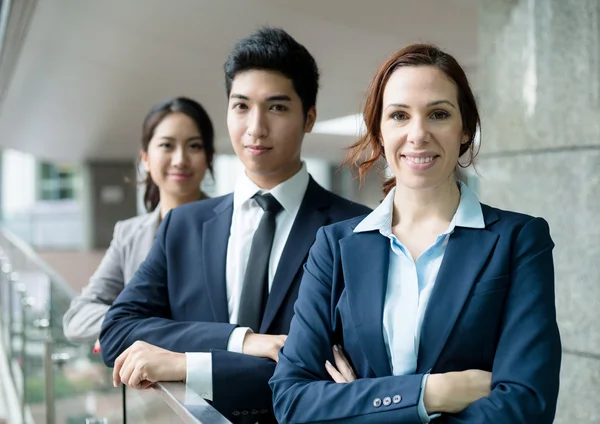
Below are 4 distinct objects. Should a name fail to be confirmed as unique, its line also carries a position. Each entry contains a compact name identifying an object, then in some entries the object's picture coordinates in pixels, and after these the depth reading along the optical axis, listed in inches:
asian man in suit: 69.2
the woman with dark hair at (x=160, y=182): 108.2
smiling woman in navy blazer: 54.7
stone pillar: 119.6
